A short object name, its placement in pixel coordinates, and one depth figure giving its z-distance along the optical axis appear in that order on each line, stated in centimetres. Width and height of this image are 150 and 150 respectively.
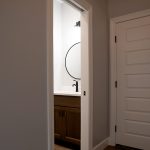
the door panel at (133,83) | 245
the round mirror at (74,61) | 317
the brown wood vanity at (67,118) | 250
